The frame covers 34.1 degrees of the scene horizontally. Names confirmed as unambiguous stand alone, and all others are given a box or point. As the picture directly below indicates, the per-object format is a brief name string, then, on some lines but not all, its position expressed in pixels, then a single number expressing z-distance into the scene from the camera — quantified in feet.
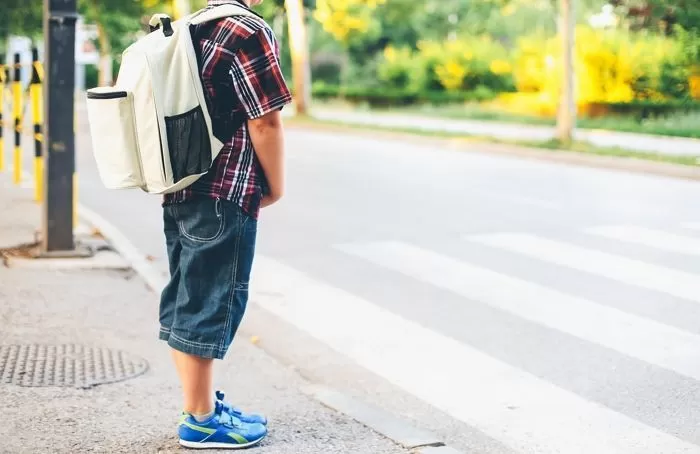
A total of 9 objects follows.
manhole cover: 16.98
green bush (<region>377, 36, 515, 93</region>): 126.93
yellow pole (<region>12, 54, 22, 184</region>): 40.55
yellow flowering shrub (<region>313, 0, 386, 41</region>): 113.09
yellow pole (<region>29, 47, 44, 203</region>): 35.46
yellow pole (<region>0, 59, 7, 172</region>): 46.75
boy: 12.73
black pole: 25.98
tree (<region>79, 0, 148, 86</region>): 147.23
